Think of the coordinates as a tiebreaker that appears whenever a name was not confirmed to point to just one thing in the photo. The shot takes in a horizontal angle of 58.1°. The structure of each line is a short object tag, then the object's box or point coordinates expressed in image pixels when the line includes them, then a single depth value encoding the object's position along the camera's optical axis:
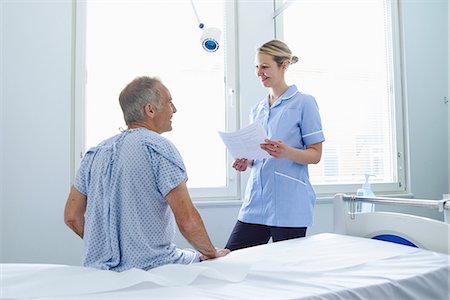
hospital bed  0.89
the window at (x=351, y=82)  2.70
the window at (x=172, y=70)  2.26
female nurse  1.64
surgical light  1.94
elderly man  1.10
